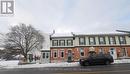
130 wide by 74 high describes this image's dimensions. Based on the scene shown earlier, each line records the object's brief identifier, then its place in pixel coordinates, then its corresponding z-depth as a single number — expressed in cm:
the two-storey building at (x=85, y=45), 1929
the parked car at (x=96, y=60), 1213
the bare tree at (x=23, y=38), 1950
